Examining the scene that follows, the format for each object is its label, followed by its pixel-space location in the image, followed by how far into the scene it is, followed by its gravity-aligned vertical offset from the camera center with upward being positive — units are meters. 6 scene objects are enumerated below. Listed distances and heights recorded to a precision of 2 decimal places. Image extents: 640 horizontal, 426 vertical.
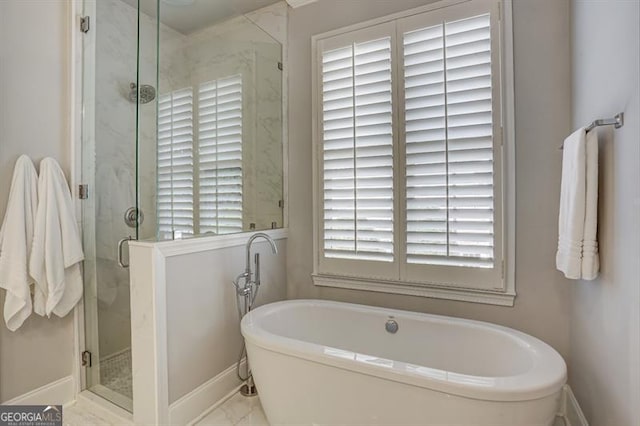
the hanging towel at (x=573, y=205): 1.38 +0.04
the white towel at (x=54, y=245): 1.82 -0.17
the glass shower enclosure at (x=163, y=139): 1.91 +0.53
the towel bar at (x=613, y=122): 1.21 +0.36
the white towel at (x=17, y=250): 1.73 -0.18
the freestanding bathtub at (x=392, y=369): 1.19 -0.72
